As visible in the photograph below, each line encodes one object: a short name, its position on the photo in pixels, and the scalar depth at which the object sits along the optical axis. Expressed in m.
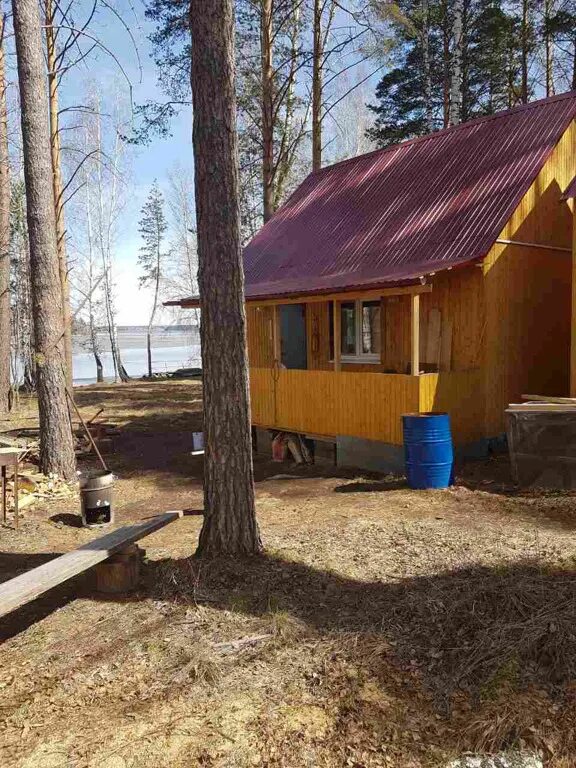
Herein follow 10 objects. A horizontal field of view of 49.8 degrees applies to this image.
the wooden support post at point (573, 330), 8.60
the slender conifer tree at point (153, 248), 46.91
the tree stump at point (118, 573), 4.72
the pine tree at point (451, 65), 20.00
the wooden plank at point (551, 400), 7.70
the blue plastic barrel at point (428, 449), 7.85
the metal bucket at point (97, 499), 7.11
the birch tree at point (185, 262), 43.44
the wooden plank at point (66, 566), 3.76
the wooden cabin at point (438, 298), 9.31
